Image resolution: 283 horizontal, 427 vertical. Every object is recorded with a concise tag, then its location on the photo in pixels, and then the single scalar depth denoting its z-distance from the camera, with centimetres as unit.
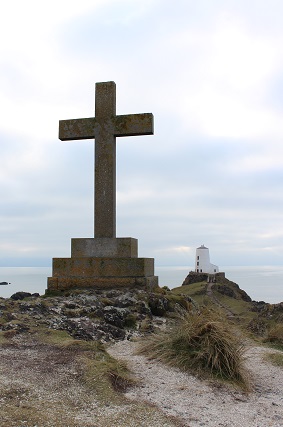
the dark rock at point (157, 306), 830
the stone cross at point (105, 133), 996
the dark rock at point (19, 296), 930
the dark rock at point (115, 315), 721
